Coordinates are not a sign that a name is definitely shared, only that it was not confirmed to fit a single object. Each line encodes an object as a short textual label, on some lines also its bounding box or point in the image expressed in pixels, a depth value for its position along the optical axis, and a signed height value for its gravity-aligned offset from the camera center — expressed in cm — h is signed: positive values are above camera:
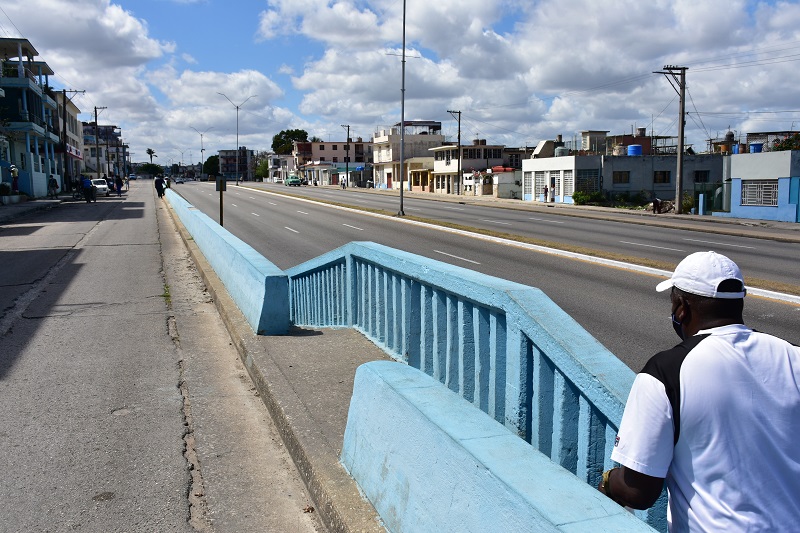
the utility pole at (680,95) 4388 +400
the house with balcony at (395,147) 10311 +276
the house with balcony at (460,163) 8050 +42
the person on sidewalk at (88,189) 5122 -132
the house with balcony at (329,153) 14656 +293
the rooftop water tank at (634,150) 5944 +119
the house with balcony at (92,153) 13382 +353
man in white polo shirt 240 -84
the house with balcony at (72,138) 7368 +410
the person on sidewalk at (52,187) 5866 -132
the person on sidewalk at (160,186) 5703 -125
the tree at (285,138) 17550 +694
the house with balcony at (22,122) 5187 +342
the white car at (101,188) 6406 -152
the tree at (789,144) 4862 +130
